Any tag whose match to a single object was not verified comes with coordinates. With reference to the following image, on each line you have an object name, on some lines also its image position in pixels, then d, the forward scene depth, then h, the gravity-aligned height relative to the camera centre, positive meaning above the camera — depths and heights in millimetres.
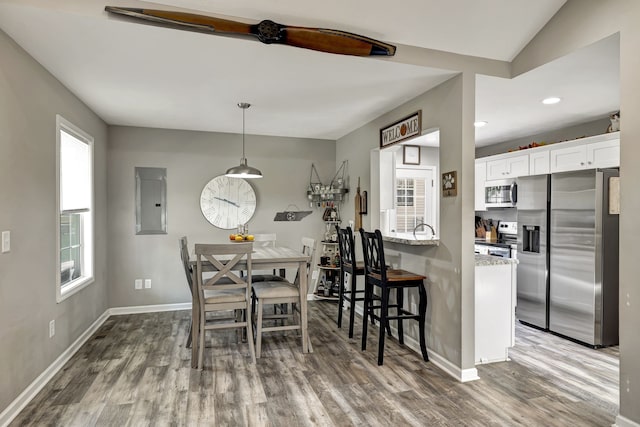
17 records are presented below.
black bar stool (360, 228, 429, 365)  3086 -645
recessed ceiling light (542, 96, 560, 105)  3437 +1029
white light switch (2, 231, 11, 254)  2246 -197
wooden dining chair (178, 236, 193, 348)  3311 -466
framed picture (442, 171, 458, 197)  2938 +208
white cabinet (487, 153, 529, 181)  4516 +553
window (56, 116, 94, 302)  3133 +21
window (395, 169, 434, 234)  5734 +166
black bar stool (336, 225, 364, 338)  3729 -572
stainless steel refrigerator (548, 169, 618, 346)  3496 -469
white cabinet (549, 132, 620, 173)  3578 +572
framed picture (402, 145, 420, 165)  5641 +840
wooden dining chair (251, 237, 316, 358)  3260 -773
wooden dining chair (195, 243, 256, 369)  3008 -653
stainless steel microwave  4771 +215
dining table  3178 -521
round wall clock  4965 +102
